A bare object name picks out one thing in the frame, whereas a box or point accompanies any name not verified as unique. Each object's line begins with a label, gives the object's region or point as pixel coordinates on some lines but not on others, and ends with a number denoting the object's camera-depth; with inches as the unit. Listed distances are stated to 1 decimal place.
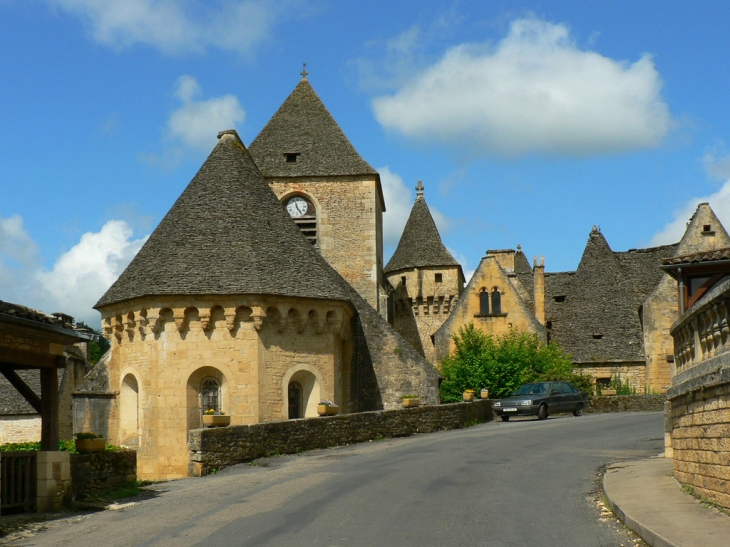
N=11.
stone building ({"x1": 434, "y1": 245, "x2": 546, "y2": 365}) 1578.5
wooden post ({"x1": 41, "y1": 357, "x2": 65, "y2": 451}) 521.3
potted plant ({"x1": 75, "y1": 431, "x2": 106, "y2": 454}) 558.9
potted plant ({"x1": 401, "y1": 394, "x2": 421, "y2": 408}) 979.9
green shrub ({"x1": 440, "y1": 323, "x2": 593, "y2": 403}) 1365.7
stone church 901.2
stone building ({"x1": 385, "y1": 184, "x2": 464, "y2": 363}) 1904.5
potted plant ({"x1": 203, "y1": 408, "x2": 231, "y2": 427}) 751.1
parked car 1104.8
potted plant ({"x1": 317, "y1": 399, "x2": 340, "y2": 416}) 844.0
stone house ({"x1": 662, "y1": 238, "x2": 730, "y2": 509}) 374.9
